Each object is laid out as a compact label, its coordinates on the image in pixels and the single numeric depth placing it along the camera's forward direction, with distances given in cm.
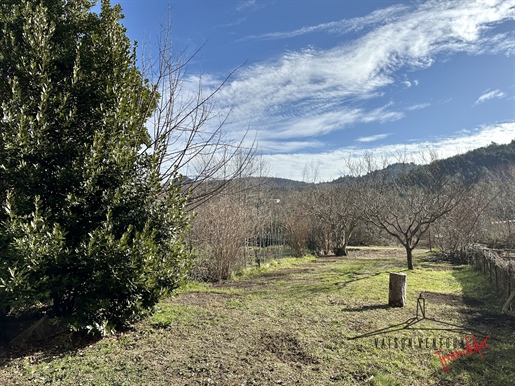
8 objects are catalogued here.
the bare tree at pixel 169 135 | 518
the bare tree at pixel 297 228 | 1636
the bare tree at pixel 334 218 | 1725
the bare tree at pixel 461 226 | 1308
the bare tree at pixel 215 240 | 980
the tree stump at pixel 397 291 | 618
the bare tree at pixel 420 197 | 1045
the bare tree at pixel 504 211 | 1531
